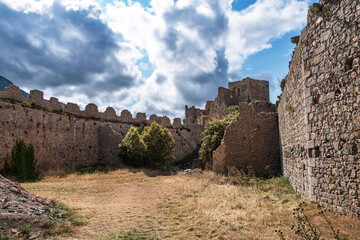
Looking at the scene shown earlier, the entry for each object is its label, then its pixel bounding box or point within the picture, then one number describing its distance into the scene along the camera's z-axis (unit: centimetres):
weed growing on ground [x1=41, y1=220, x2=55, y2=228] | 477
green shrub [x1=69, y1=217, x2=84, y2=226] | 534
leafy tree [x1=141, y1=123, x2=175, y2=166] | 2025
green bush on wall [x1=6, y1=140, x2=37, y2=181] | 1353
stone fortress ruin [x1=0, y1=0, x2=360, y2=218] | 482
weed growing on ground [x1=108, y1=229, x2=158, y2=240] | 470
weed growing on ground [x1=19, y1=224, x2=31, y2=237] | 429
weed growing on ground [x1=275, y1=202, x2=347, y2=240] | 416
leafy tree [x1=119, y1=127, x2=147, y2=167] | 1917
